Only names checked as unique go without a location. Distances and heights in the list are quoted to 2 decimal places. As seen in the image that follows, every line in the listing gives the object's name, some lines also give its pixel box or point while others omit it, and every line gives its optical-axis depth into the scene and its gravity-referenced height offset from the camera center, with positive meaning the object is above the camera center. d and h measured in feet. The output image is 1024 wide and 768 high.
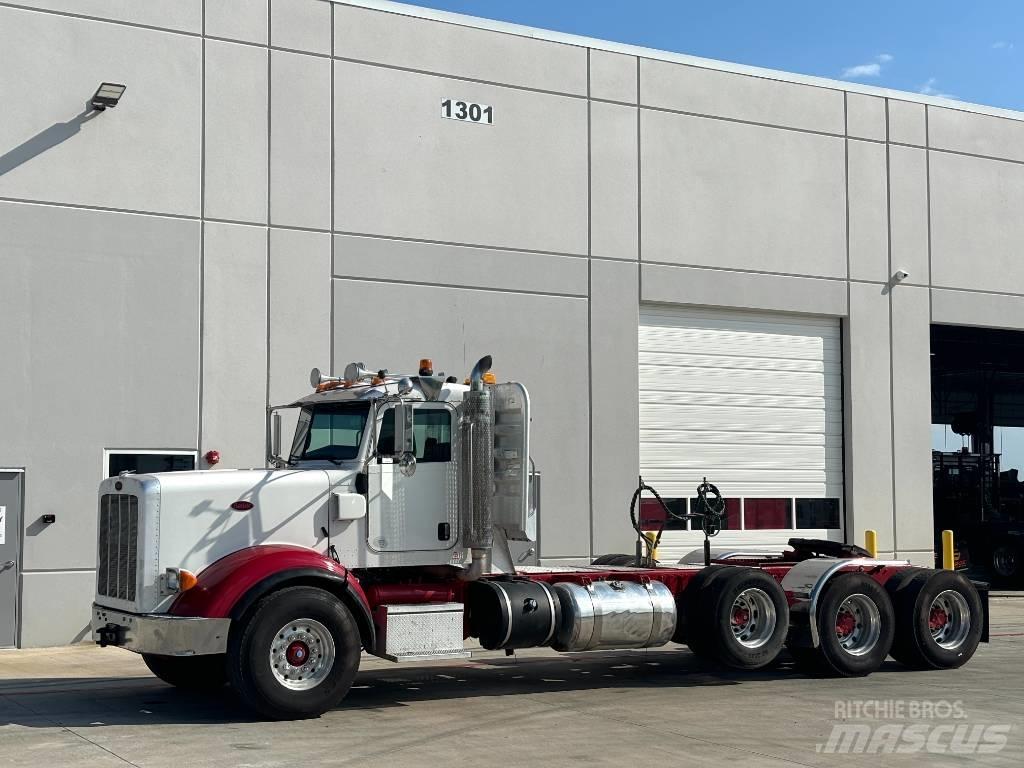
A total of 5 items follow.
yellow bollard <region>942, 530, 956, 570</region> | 76.79 -4.32
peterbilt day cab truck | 37.58 -3.34
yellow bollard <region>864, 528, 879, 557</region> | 73.87 -3.68
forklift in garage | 102.53 +1.52
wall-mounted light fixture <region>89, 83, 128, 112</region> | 59.06 +16.79
